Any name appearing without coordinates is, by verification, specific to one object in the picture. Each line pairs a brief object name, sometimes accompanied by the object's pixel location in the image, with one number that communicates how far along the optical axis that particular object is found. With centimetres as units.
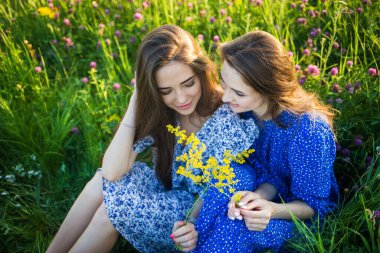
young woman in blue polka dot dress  183
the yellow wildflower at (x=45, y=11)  342
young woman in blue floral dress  205
